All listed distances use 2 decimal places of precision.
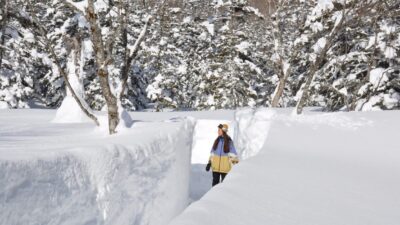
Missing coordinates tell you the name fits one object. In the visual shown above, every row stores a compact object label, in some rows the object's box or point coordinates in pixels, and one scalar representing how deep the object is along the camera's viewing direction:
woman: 10.12
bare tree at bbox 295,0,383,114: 13.49
